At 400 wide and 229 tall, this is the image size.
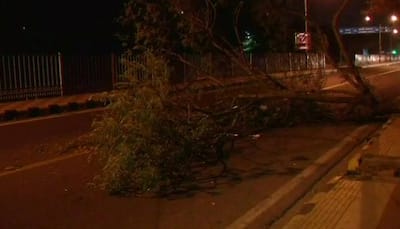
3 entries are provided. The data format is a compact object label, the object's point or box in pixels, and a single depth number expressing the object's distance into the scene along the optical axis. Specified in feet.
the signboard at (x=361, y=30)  326.44
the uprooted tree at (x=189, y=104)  26.02
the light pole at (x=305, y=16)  46.33
